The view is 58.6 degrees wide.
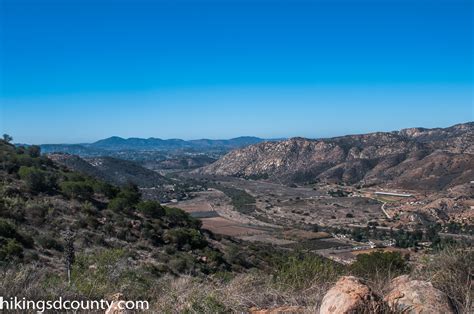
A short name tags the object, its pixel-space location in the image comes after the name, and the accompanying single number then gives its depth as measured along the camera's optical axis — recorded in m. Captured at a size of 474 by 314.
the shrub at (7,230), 19.02
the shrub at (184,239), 27.43
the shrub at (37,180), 29.55
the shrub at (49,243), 19.66
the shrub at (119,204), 30.66
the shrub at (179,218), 36.06
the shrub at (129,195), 34.57
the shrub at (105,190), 34.62
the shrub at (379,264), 10.61
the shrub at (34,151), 48.80
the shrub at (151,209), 33.81
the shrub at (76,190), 30.52
